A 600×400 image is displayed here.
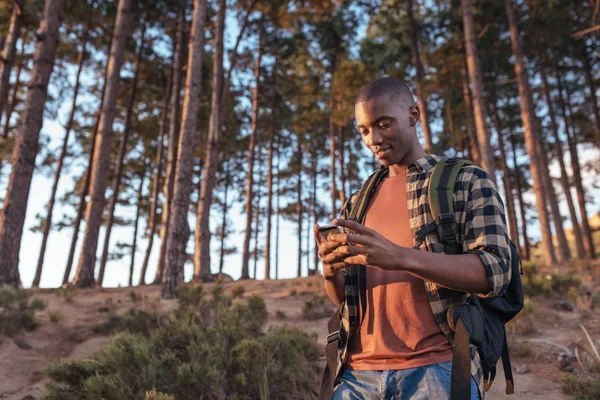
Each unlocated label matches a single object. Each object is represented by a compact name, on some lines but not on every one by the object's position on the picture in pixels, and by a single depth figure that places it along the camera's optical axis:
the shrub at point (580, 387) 4.32
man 1.38
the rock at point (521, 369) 5.62
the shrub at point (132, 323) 6.89
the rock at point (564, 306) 8.02
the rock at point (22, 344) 6.14
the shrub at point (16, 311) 6.47
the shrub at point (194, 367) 4.22
